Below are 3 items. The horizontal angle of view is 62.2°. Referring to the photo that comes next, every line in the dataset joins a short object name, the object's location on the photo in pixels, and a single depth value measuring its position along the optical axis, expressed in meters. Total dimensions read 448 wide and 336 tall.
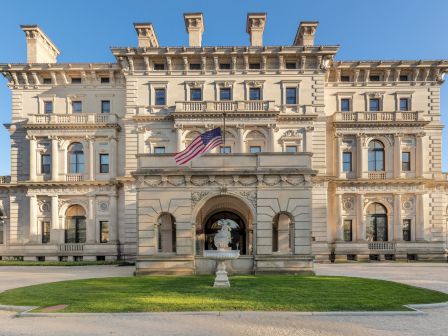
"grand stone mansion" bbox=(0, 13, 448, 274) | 36.28
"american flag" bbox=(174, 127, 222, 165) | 22.33
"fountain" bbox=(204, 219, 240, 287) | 17.22
